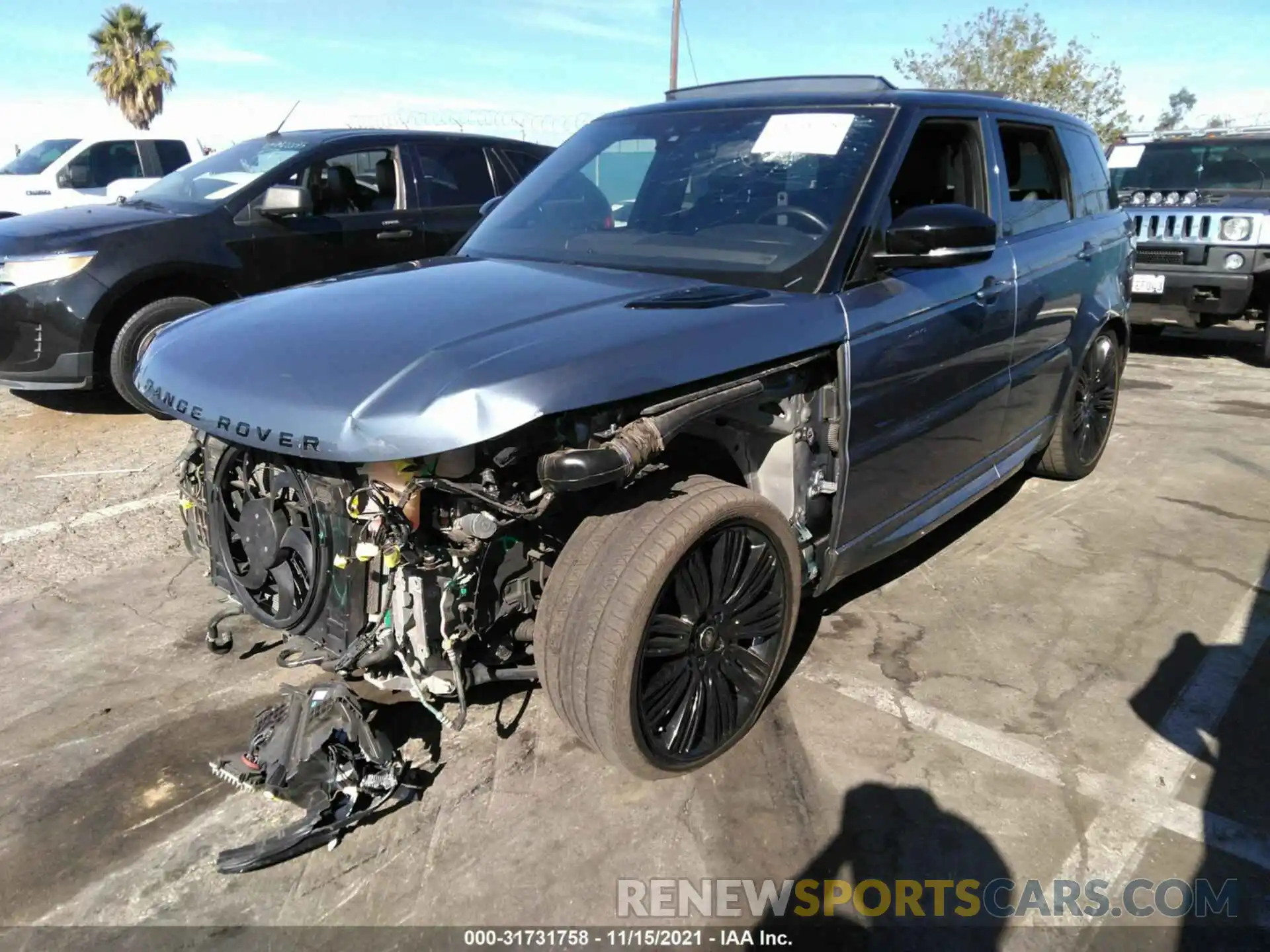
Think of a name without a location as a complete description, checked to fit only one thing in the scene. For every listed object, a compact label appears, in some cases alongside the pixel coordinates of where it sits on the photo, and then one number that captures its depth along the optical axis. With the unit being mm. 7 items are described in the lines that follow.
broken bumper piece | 2400
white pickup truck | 12992
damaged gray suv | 2186
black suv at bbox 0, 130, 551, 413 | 5660
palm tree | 34938
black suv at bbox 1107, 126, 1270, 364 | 7977
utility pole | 23141
